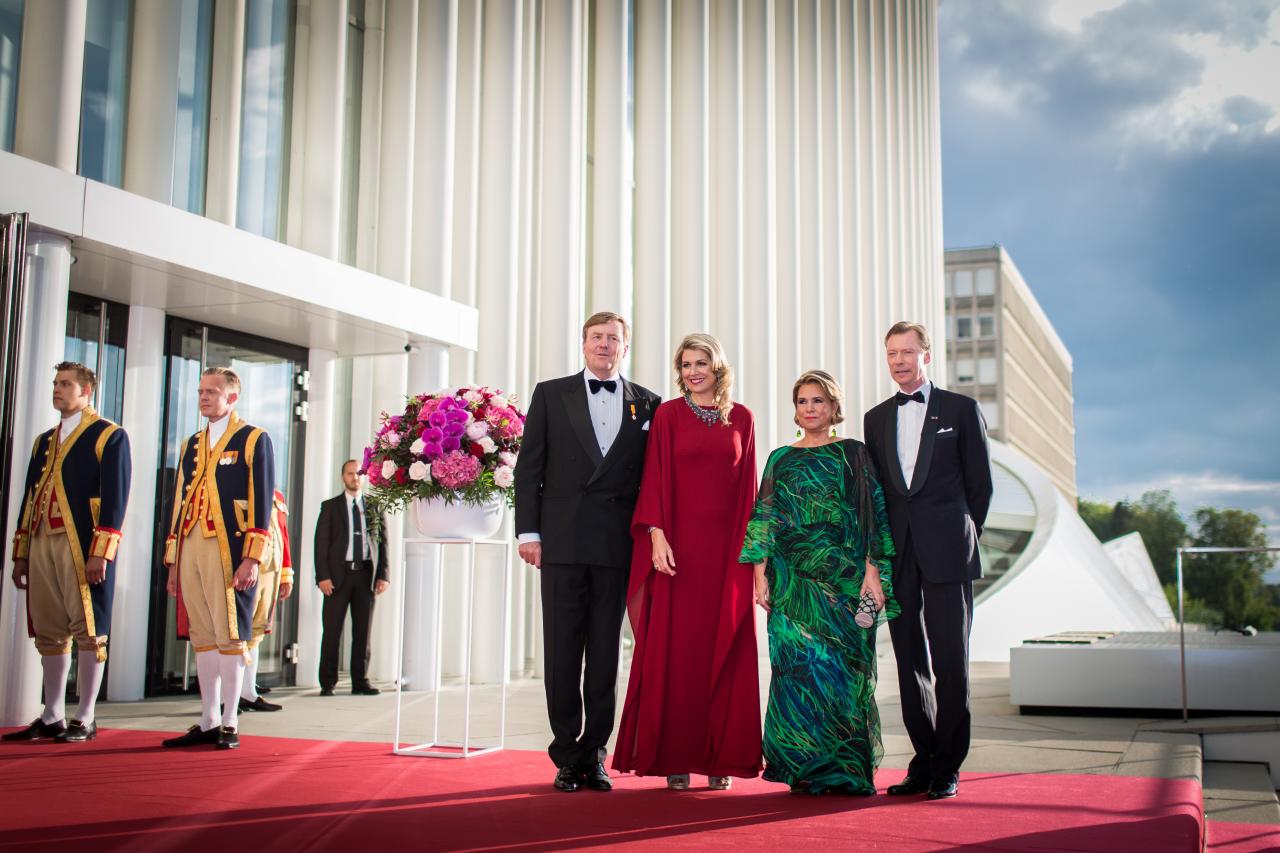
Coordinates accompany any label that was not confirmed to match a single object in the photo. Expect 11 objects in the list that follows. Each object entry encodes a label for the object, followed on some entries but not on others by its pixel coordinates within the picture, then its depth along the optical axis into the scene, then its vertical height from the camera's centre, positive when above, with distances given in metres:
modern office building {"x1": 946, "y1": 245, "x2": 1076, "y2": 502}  79.00 +15.49
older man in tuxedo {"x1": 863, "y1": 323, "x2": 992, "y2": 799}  4.48 +0.10
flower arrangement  5.66 +0.52
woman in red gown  4.57 -0.15
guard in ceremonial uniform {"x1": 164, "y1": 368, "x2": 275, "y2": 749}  5.58 +0.05
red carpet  3.44 -0.86
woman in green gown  4.45 -0.10
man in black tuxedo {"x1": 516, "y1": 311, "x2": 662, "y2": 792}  4.66 +0.14
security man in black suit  8.89 -0.14
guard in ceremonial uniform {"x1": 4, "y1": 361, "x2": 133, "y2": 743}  5.71 -0.01
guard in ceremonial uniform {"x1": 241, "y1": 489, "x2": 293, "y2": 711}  6.39 -0.14
